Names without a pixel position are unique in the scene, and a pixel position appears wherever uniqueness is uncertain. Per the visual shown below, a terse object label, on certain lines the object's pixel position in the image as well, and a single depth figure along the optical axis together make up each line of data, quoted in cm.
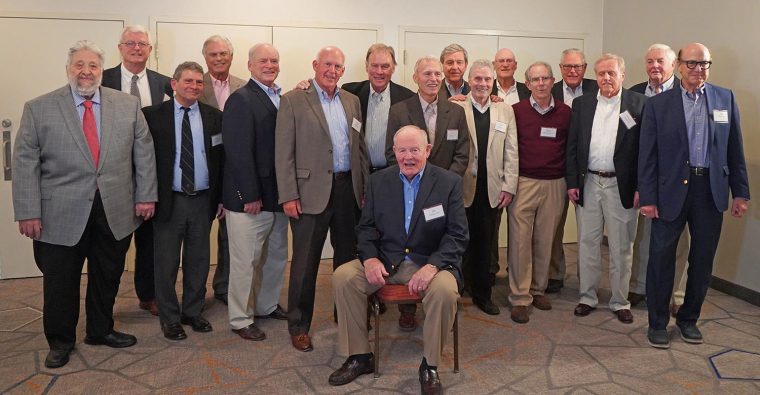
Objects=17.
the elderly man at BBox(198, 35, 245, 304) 418
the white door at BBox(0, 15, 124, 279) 493
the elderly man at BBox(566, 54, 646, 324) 384
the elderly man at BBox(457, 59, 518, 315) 395
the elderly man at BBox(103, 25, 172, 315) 397
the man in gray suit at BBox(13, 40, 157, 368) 314
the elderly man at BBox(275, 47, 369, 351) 339
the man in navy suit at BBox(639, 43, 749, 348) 342
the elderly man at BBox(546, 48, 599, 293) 452
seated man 307
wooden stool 305
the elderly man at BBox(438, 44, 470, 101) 418
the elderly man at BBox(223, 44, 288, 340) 342
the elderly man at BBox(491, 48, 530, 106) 469
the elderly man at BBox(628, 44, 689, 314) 417
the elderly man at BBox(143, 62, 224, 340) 356
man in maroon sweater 402
